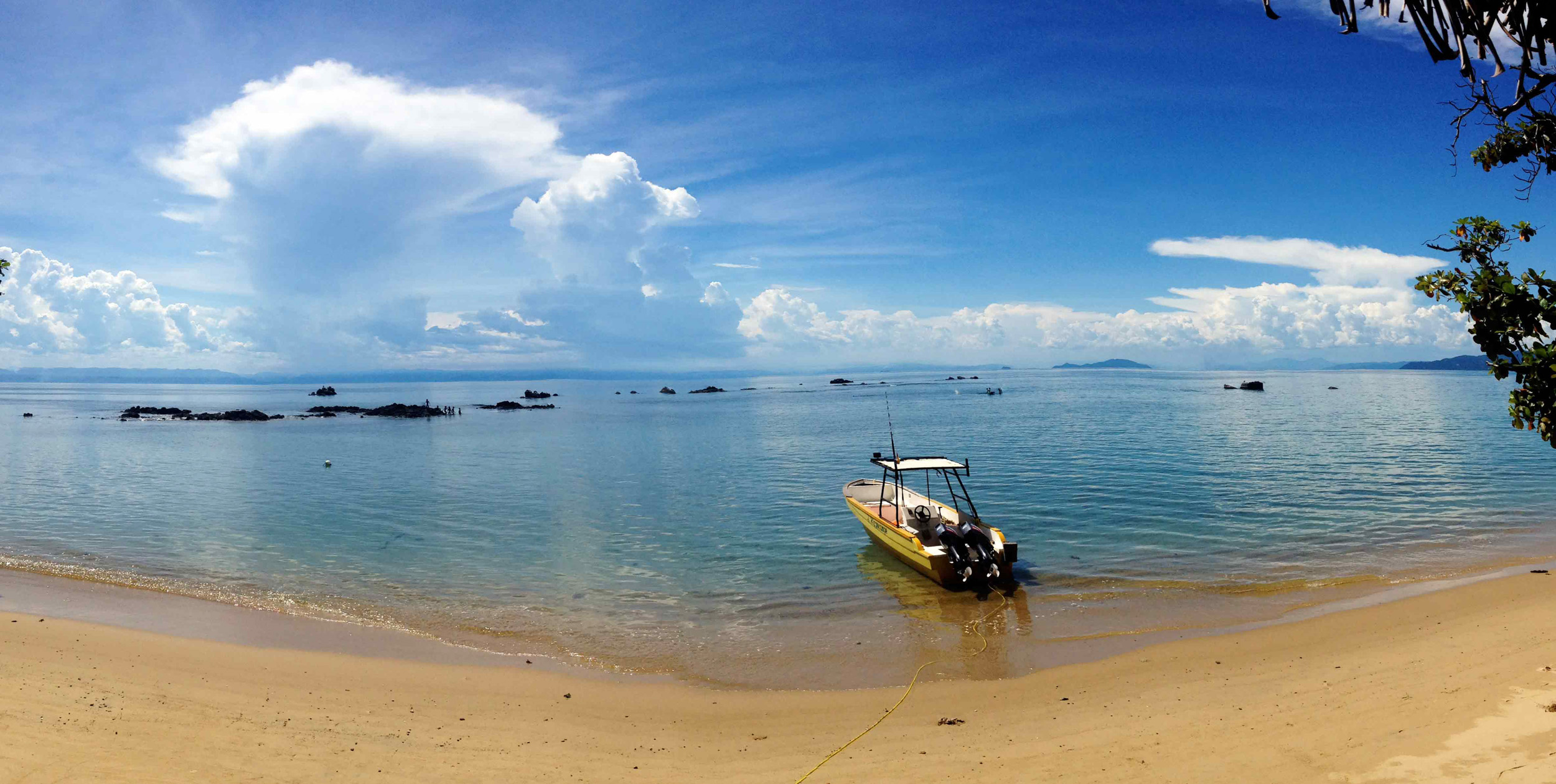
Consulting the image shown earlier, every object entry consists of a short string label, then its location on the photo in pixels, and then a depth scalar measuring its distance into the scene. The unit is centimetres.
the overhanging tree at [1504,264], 613
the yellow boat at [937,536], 1933
